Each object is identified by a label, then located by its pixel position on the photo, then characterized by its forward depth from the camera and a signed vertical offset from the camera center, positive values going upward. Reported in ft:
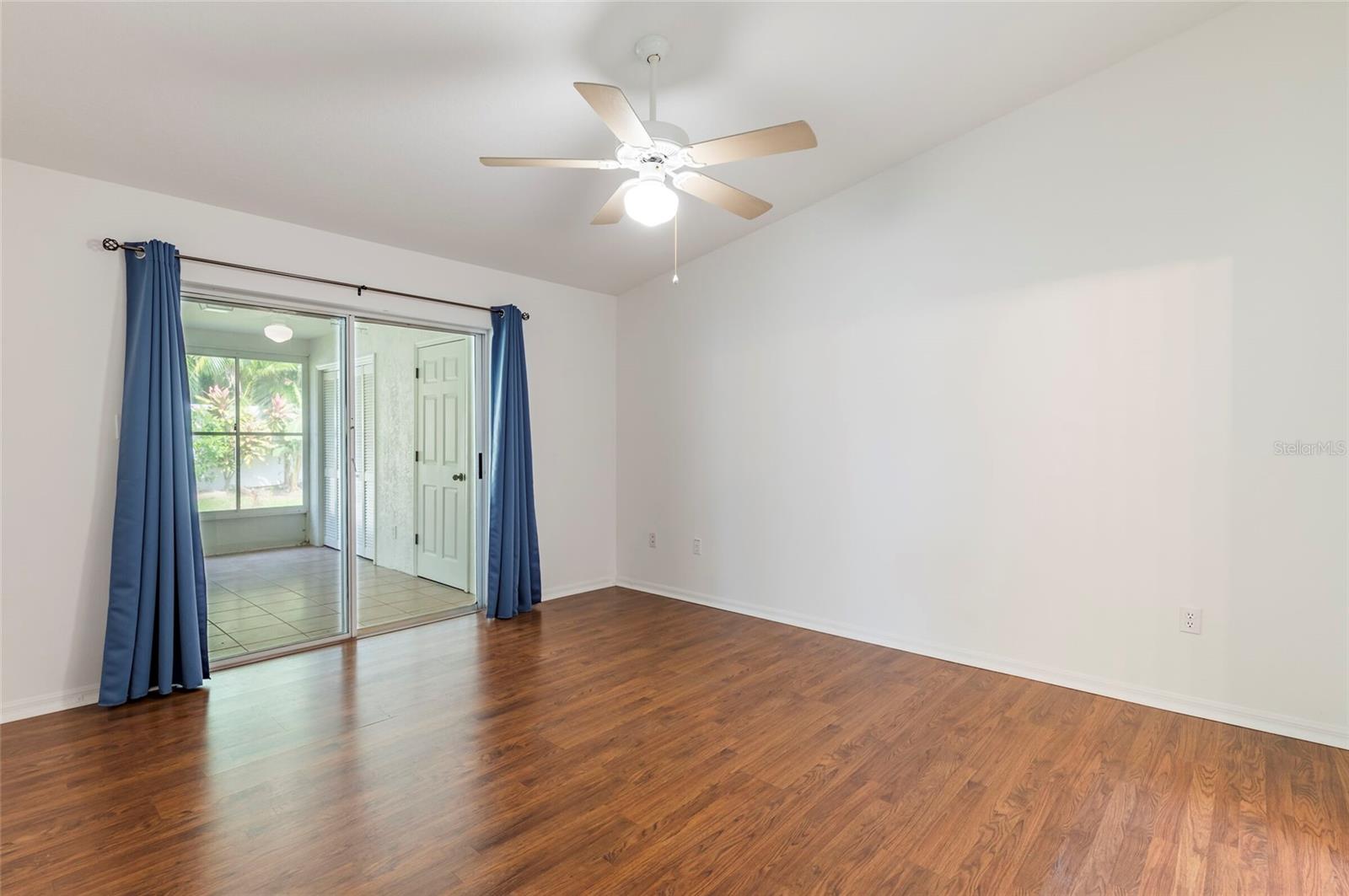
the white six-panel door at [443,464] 16.37 -0.49
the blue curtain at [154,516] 9.70 -1.10
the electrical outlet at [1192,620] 9.45 -2.73
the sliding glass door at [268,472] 11.73 -0.51
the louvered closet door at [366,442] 17.16 +0.14
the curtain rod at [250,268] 9.85 +3.31
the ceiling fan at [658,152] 7.00 +3.60
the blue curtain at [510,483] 14.82 -0.91
